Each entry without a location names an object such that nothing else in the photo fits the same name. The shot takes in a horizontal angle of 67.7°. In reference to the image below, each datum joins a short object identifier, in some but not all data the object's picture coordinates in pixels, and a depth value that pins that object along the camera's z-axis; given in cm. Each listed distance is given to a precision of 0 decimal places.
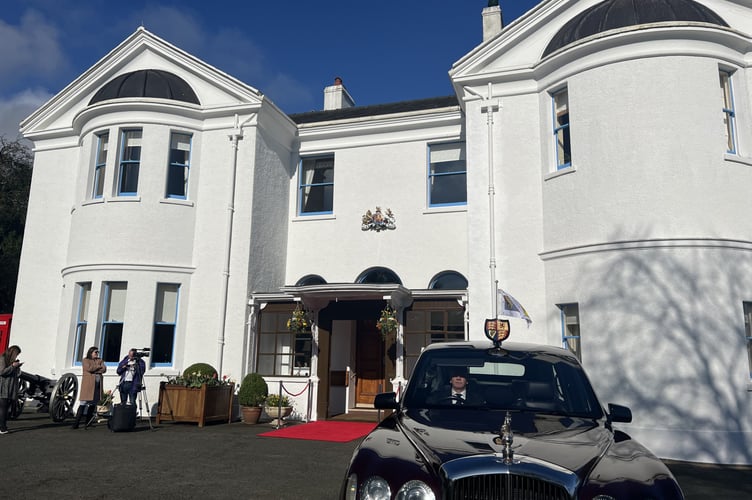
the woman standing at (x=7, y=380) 1145
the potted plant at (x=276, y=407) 1369
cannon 1320
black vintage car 308
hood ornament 315
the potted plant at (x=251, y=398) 1357
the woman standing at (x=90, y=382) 1231
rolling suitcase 1181
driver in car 452
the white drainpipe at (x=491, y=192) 1289
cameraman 1229
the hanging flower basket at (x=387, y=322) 1358
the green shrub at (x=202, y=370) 1357
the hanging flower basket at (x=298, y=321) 1430
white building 1071
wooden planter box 1298
